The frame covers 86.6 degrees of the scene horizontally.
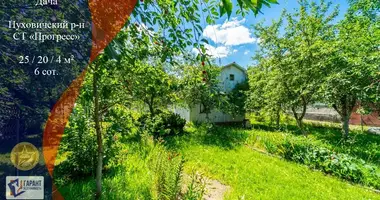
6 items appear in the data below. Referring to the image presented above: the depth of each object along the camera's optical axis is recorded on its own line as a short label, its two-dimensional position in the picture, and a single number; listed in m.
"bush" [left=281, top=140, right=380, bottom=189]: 4.96
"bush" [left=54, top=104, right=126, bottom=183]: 3.62
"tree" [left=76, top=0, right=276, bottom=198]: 1.33
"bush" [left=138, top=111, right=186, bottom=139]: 9.56
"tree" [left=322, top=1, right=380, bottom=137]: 5.80
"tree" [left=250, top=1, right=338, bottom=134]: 7.52
